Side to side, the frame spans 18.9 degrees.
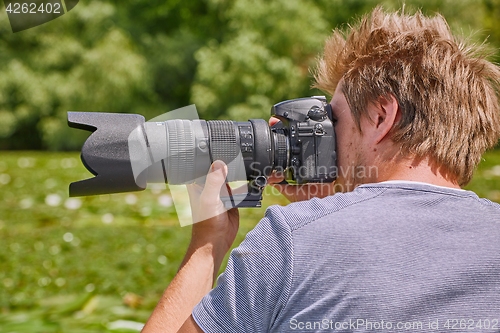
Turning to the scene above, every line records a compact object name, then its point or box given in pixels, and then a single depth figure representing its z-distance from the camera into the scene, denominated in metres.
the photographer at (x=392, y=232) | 1.77
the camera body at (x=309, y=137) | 2.04
